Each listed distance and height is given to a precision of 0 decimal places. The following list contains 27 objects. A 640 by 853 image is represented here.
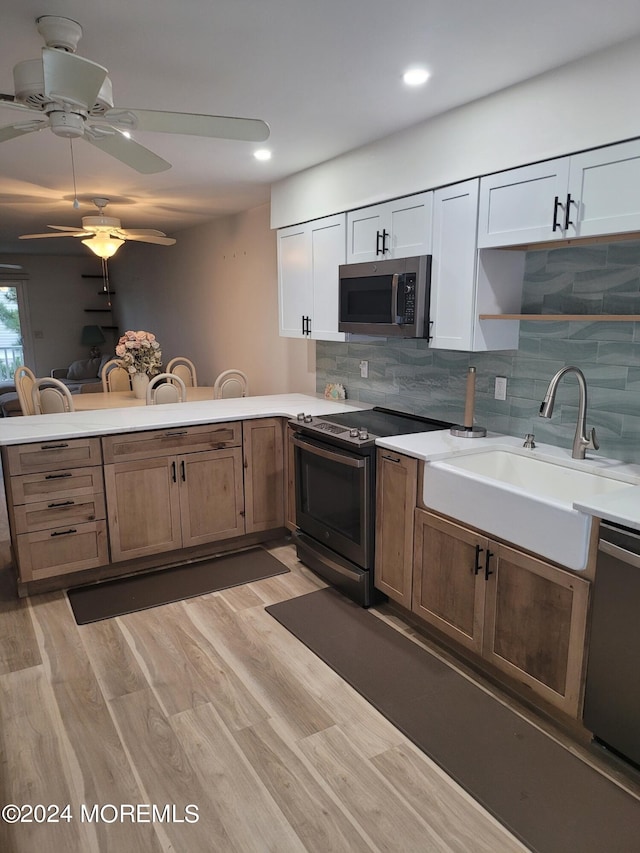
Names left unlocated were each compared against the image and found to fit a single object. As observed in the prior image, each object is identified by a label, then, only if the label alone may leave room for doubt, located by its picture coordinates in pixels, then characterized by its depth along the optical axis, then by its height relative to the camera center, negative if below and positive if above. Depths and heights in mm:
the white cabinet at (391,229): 2896 +498
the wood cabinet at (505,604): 1994 -1087
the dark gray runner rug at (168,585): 3053 -1479
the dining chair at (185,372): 6028 -516
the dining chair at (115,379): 5918 -566
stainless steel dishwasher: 1762 -1011
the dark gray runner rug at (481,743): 1725 -1483
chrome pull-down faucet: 2297 -364
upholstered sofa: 8945 -741
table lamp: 9344 -221
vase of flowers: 4980 -292
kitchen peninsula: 3031 -924
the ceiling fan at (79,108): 1700 +720
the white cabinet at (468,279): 2646 +205
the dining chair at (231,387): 4781 -536
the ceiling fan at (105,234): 4715 +754
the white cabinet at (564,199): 2029 +474
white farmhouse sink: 1954 -680
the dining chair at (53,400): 4293 -564
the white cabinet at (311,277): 3590 +306
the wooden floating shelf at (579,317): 2045 +19
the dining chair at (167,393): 4582 -558
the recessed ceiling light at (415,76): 2249 +969
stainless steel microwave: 2887 +134
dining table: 4932 -687
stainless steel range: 2932 -905
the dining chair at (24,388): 4690 -526
